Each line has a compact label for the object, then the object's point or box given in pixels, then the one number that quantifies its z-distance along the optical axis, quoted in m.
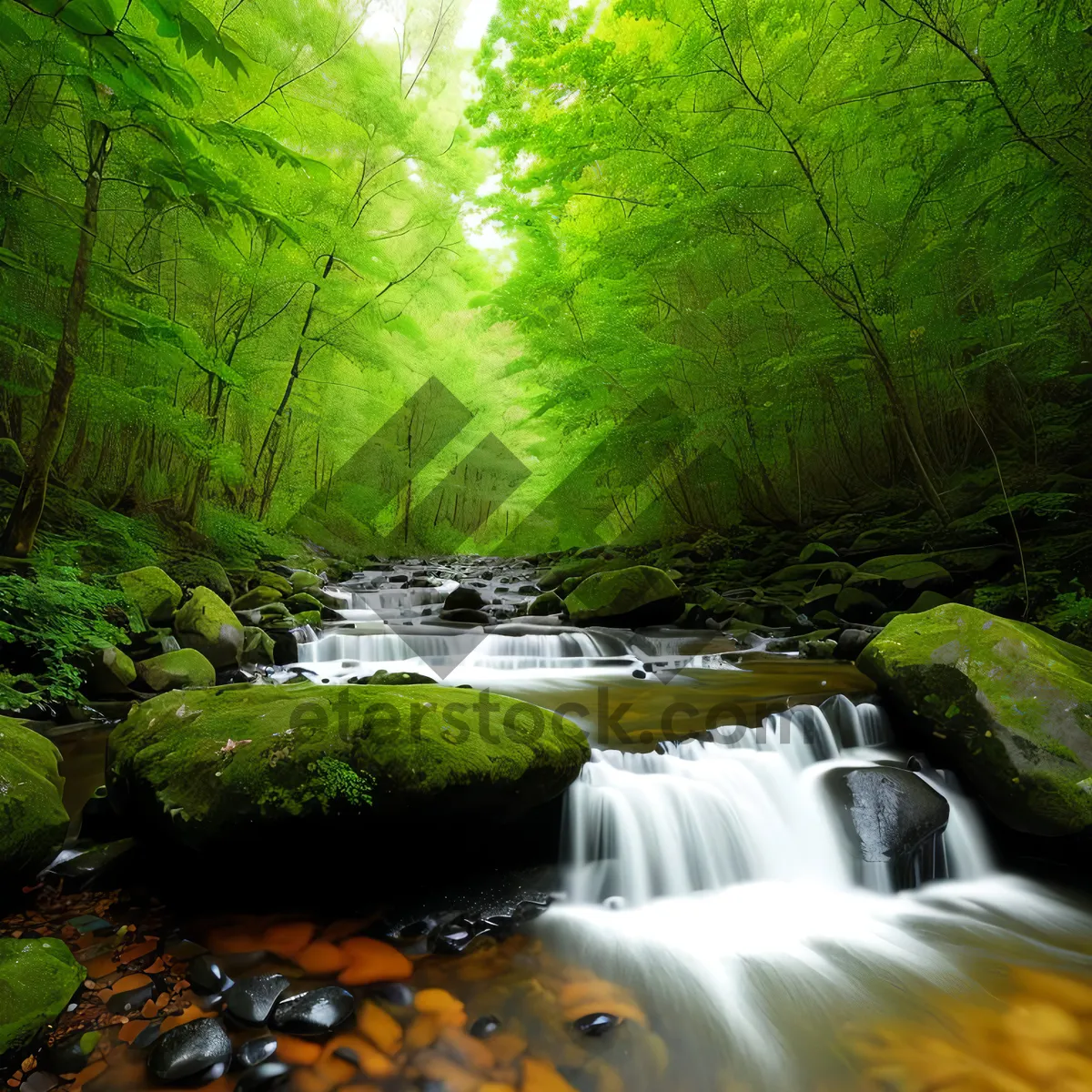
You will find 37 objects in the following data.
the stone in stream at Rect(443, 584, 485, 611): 9.83
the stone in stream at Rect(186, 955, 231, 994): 2.10
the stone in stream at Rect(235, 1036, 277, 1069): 1.83
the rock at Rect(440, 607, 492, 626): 9.23
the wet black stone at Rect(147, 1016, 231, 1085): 1.76
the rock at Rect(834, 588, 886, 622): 7.47
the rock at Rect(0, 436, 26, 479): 5.93
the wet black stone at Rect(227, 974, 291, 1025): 2.00
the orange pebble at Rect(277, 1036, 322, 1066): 1.87
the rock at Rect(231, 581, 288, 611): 8.15
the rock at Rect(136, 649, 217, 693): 5.13
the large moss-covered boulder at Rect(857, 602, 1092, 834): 3.20
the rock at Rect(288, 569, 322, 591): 9.95
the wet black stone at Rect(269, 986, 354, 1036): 1.98
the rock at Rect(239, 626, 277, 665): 6.48
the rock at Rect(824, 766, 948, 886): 3.21
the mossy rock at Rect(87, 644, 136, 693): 4.84
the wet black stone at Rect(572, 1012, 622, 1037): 2.13
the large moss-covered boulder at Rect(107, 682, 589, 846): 2.57
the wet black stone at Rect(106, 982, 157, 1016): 1.98
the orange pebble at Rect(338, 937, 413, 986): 2.26
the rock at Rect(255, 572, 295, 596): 8.94
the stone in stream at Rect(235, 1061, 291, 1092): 1.76
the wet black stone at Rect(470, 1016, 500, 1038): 2.07
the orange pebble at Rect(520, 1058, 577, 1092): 1.88
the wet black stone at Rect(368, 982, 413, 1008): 2.16
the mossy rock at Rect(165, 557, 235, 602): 7.56
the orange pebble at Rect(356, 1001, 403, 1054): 1.99
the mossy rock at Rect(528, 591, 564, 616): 9.77
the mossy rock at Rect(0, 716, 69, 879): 2.35
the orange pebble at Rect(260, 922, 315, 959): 2.37
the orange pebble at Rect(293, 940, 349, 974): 2.29
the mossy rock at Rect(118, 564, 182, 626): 5.90
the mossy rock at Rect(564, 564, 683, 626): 8.48
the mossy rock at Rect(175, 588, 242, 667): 5.97
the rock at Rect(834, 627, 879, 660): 6.38
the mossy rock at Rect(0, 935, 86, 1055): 1.73
